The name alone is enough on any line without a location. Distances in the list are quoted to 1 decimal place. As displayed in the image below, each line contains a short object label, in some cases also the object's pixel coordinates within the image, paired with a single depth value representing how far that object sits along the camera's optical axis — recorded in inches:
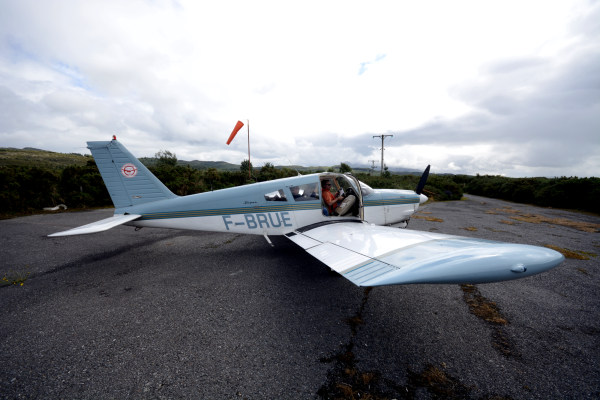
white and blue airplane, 142.2
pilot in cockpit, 223.5
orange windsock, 366.9
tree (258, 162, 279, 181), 865.5
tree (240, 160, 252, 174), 1539.1
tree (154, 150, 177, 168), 1794.5
